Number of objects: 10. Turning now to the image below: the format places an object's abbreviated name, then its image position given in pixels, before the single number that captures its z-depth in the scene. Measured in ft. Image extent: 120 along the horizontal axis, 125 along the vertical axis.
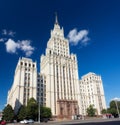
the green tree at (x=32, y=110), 154.82
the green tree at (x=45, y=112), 165.58
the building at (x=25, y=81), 201.31
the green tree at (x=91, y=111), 227.58
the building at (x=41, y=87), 221.54
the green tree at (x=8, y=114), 164.73
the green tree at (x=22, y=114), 158.67
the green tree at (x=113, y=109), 230.63
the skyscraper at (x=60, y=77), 215.72
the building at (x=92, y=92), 284.21
